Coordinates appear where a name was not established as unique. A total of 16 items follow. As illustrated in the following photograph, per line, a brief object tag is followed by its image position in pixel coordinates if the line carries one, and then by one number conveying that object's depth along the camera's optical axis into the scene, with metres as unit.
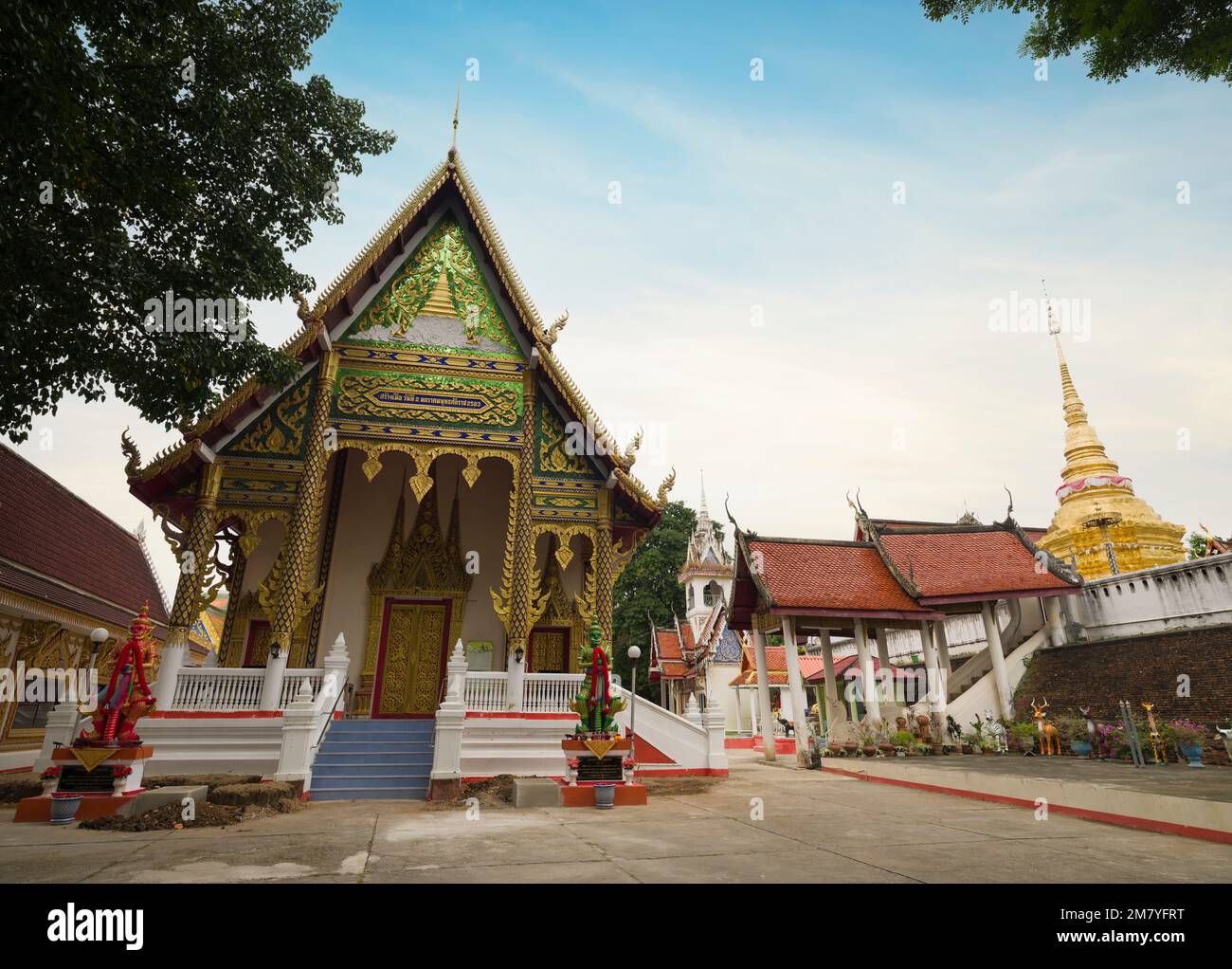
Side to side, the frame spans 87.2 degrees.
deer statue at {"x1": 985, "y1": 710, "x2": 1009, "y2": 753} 13.27
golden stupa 20.45
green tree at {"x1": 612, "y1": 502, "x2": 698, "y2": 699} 40.59
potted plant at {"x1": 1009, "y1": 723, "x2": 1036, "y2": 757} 12.69
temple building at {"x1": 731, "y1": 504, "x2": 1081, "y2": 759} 14.37
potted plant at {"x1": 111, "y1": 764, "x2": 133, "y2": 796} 6.84
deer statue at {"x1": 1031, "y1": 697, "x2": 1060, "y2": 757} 12.35
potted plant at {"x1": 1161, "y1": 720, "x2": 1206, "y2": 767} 9.97
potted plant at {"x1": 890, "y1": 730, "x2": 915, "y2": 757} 13.09
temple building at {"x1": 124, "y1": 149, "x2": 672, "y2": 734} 10.92
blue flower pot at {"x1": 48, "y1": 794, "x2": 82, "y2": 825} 6.53
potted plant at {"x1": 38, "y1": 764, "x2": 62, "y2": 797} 6.82
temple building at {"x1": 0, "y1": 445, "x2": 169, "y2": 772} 11.94
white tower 36.84
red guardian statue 7.04
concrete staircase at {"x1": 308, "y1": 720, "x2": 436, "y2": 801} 8.99
